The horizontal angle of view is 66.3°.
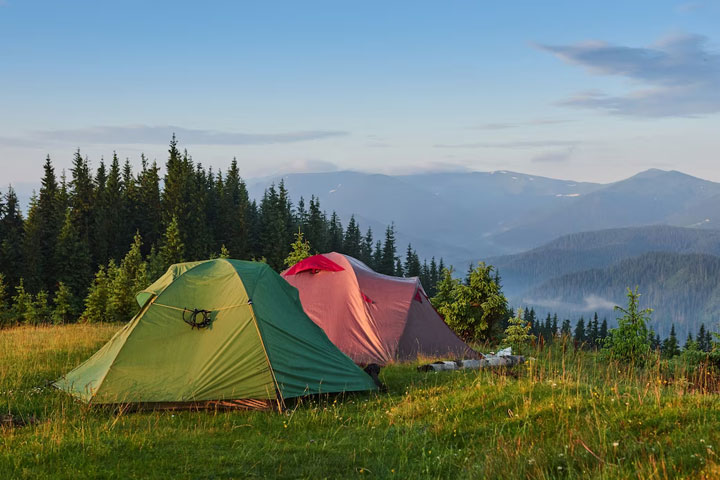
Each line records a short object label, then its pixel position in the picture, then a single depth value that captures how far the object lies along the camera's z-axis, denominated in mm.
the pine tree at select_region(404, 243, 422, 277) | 113388
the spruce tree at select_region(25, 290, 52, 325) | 42456
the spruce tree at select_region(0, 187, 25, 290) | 71000
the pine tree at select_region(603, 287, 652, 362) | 15805
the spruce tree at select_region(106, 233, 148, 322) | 42594
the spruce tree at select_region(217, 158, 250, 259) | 92125
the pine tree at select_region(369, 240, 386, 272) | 113000
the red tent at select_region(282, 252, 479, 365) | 15727
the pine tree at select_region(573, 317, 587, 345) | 129125
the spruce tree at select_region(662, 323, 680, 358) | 71719
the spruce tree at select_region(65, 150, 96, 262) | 82062
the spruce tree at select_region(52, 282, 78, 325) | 55056
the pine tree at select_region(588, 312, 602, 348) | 130875
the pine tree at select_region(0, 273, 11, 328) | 44194
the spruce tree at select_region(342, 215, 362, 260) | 115562
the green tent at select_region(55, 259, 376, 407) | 9664
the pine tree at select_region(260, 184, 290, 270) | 92812
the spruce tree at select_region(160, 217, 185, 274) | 72750
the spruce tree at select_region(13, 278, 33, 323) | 47394
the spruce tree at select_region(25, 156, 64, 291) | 72312
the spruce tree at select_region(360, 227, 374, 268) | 118375
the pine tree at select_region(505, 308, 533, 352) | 17828
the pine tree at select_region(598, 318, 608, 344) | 128500
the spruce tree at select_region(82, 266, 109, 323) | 46250
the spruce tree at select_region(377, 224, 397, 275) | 112188
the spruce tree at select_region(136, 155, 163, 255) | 88250
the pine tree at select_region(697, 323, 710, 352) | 113850
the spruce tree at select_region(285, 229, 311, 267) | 35312
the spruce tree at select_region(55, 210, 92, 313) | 72750
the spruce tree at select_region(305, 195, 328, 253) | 101625
